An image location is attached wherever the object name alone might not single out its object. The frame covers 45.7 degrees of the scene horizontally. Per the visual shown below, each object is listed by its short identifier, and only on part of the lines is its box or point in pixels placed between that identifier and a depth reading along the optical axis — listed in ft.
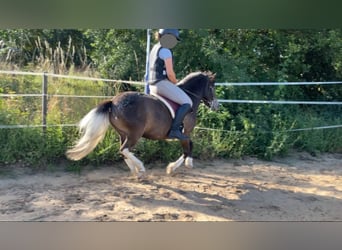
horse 9.43
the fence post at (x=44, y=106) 10.74
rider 9.02
